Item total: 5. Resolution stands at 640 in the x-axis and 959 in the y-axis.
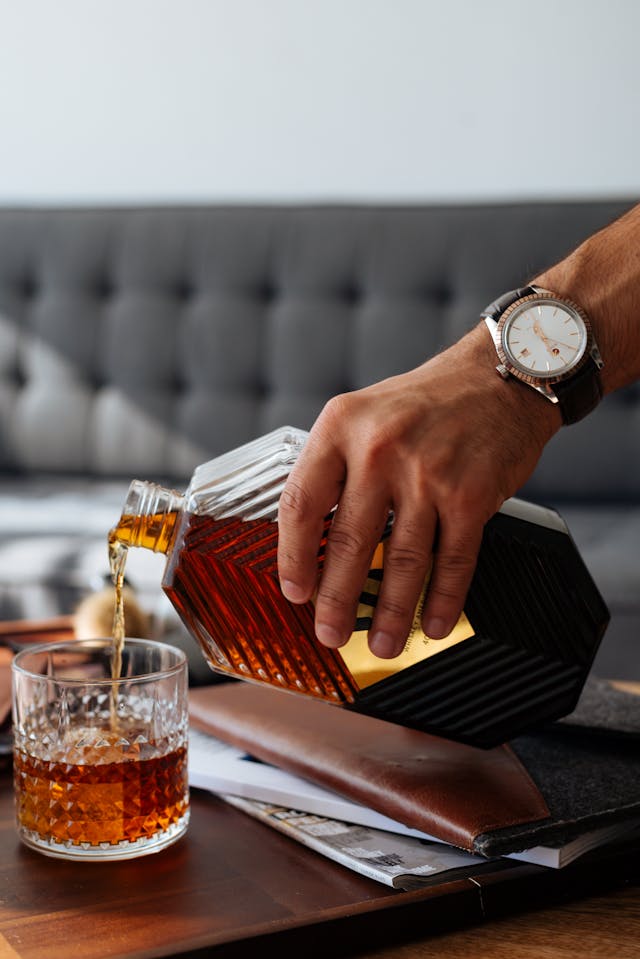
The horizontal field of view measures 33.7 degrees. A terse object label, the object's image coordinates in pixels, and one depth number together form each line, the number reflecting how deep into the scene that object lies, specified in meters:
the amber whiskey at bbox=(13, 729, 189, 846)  0.57
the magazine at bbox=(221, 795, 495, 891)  0.54
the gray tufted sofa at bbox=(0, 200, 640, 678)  2.29
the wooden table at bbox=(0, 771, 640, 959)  0.49
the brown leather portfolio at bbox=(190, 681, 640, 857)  0.56
